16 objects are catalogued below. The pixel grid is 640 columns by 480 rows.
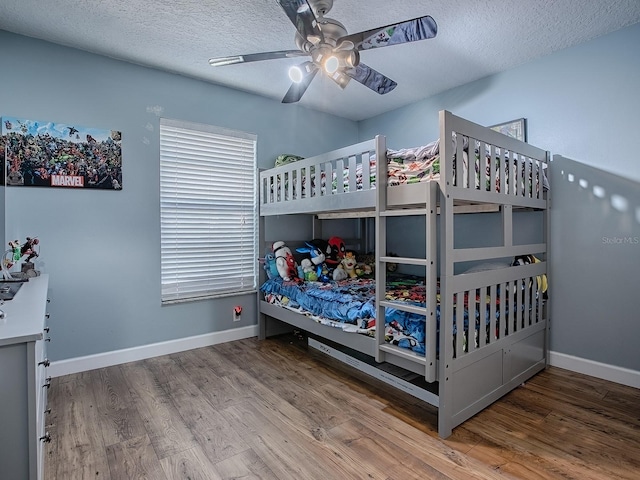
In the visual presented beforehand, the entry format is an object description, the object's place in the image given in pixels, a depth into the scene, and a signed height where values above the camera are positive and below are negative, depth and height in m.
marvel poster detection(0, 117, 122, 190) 2.37 +0.62
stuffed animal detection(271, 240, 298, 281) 3.26 -0.24
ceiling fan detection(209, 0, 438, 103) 1.61 +1.03
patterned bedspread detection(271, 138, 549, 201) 1.96 +0.43
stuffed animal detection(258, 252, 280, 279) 3.37 -0.27
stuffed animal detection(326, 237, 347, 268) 3.46 -0.14
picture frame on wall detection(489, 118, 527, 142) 2.79 +0.91
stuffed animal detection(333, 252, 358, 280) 3.32 -0.29
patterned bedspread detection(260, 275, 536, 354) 1.97 -0.48
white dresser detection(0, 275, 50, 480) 1.04 -0.51
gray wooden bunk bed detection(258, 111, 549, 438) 1.80 -0.20
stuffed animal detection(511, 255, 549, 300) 2.43 -0.19
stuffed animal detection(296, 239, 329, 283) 3.26 -0.21
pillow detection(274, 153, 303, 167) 3.42 +0.80
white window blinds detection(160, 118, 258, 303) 3.03 +0.26
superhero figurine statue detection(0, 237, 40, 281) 2.07 -0.12
